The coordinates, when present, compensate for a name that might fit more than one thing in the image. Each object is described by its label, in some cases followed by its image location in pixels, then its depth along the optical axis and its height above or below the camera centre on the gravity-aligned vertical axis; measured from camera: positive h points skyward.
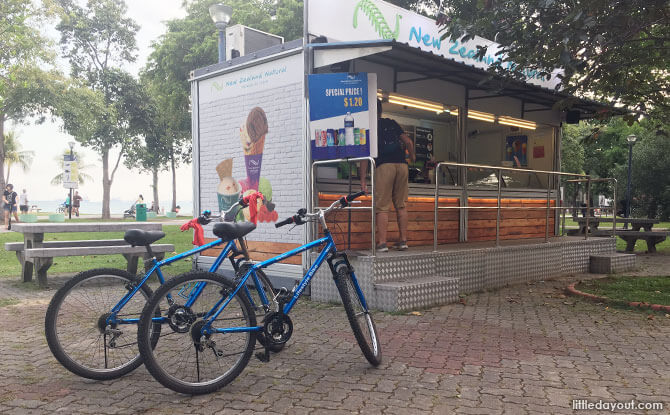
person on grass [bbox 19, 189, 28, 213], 35.06 -0.82
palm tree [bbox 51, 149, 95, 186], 53.25 +1.48
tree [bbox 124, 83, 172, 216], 33.78 +3.35
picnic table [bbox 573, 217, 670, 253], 13.00 -1.10
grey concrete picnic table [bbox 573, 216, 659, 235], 13.97 -0.91
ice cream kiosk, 6.64 +0.63
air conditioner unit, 8.36 +2.32
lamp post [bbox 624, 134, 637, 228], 25.48 +0.85
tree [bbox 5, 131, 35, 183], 43.72 +3.02
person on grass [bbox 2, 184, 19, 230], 21.18 -0.30
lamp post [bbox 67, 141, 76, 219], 31.06 +2.47
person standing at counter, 6.94 +0.20
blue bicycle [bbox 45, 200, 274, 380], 3.58 -0.84
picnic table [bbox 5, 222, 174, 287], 7.18 -0.81
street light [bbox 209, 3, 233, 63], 8.85 +2.84
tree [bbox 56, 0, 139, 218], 33.28 +7.98
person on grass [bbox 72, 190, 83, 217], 38.16 -0.97
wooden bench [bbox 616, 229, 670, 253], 13.41 -1.18
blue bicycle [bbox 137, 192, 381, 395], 3.30 -0.91
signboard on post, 27.59 +0.78
